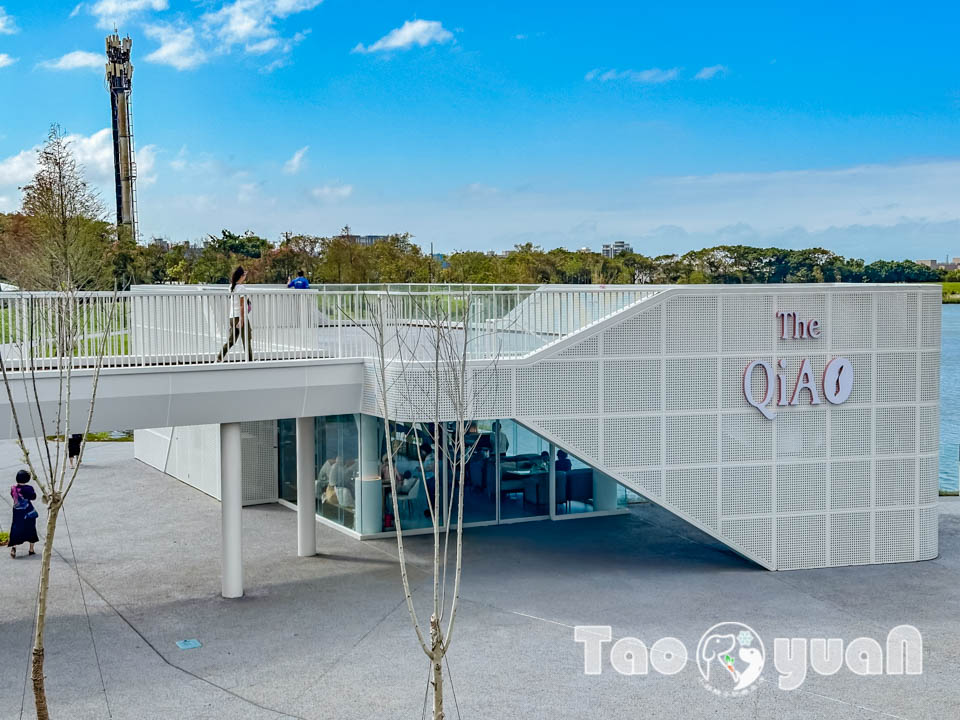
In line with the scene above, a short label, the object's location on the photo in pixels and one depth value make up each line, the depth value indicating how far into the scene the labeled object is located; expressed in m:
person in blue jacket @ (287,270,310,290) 19.02
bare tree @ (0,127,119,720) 10.16
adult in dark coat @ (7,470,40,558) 18.33
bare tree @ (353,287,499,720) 15.83
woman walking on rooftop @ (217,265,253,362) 15.82
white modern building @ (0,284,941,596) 15.99
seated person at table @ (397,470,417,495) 20.53
